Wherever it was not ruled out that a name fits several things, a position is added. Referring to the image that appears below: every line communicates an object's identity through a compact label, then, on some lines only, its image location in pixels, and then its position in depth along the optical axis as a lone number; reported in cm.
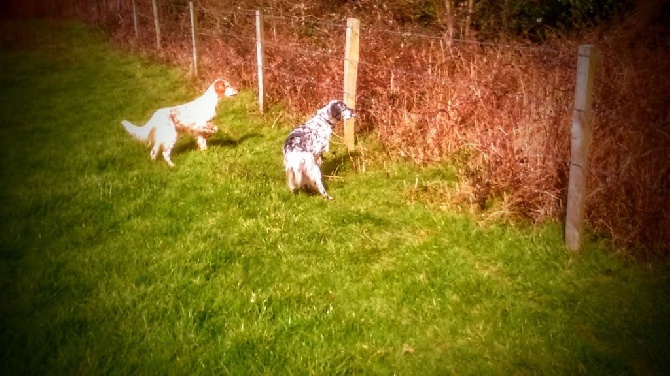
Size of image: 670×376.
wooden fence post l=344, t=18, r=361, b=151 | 722
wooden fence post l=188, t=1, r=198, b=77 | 1166
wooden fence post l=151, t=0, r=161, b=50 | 1427
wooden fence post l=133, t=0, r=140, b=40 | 1601
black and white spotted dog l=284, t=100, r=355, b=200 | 578
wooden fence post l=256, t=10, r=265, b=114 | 915
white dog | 691
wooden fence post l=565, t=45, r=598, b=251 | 439
